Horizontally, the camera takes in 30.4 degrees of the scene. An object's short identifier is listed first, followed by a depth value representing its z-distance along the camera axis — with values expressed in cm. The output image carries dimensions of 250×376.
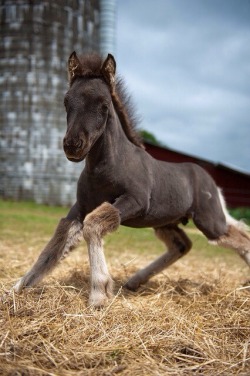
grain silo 1891
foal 384
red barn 2483
